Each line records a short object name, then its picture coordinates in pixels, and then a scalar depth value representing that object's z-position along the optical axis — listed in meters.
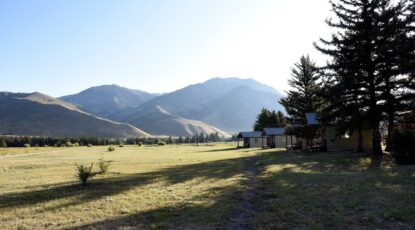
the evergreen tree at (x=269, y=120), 93.45
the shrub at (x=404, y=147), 23.06
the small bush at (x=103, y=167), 24.06
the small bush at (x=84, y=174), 18.30
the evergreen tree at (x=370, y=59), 28.88
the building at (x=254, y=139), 87.81
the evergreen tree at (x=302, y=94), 56.34
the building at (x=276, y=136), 74.56
